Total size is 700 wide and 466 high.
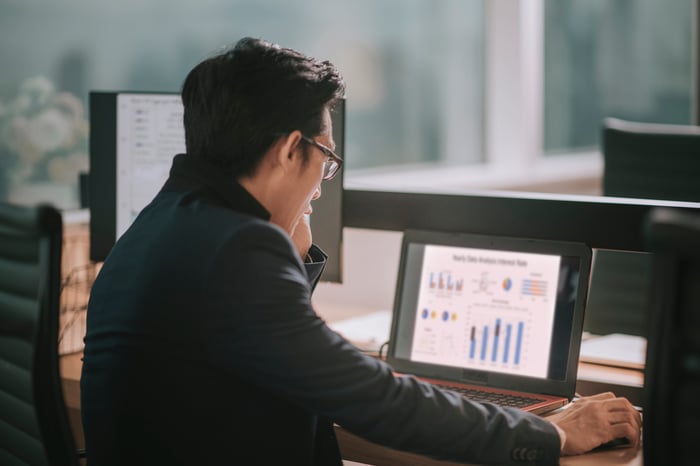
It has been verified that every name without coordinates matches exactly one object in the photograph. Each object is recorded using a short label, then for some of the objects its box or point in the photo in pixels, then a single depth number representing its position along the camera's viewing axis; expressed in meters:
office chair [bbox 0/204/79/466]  2.19
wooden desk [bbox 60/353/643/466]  2.32
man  2.10
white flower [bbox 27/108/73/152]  3.41
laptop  2.56
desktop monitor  2.90
